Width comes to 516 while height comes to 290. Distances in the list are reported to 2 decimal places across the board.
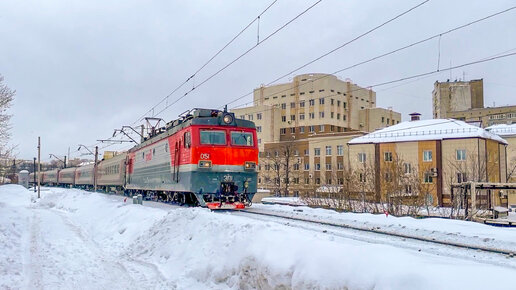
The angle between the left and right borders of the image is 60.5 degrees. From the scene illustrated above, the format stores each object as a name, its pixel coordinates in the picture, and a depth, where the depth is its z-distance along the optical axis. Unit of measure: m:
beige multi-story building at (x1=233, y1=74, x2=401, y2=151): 76.31
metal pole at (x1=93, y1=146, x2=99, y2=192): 42.69
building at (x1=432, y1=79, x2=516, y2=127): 84.81
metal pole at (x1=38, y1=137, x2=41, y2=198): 47.44
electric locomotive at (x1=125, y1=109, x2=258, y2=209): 16.47
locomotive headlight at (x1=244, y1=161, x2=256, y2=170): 17.42
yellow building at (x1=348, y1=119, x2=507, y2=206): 41.97
